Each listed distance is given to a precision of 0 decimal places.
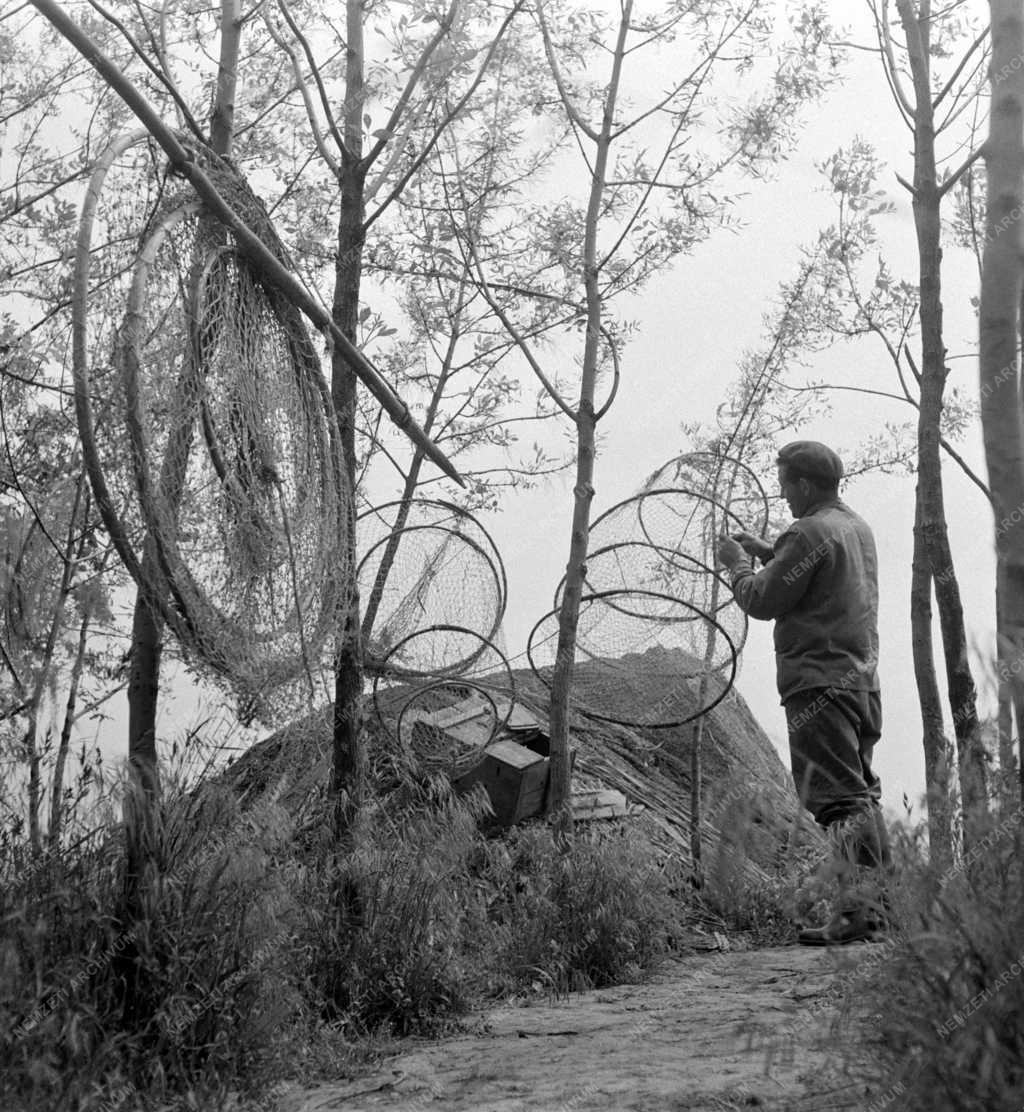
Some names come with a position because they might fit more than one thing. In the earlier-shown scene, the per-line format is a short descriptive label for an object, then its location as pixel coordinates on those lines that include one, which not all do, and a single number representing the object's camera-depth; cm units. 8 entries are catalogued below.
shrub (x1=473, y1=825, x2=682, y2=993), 611
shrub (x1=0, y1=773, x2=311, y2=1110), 329
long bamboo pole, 423
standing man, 630
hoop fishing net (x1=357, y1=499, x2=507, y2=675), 742
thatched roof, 880
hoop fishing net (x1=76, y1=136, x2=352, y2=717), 425
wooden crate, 880
